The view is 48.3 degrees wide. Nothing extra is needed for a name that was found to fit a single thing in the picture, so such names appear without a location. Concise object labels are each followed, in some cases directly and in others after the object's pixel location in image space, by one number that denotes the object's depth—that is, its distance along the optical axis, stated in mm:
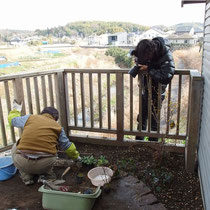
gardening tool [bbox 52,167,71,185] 2637
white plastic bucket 2523
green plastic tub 2051
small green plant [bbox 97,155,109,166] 3061
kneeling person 2551
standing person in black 3182
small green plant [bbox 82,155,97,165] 3023
